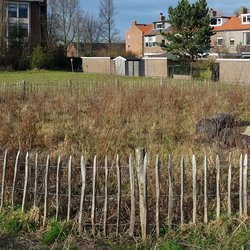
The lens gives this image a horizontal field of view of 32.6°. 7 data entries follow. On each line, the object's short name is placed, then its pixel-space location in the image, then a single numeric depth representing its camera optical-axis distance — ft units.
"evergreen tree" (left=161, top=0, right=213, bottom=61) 141.18
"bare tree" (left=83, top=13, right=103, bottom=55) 253.24
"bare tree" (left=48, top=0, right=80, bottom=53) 204.85
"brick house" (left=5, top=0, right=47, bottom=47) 184.14
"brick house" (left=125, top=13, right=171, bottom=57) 248.52
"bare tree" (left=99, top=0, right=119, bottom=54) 258.37
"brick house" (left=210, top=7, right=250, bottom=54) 200.13
